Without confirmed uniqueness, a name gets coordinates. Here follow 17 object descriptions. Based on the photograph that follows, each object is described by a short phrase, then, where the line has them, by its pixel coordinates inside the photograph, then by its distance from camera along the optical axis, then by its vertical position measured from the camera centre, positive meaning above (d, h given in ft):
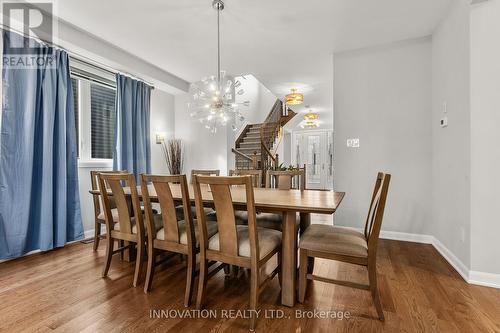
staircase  20.85 +2.50
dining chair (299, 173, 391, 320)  5.28 -1.85
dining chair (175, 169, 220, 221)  8.95 -1.79
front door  30.99 +1.27
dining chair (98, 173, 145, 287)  6.64 -1.62
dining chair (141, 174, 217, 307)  5.88 -1.70
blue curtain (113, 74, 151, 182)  12.36 +2.11
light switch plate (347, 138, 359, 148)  11.65 +1.10
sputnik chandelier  9.27 +2.55
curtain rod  8.63 +4.81
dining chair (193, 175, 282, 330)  5.07 -1.74
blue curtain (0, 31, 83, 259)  8.48 +0.37
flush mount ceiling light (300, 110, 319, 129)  24.17 +4.91
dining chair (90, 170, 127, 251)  9.16 -1.83
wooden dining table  5.45 -0.99
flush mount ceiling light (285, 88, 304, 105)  17.31 +4.86
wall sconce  14.94 +1.75
